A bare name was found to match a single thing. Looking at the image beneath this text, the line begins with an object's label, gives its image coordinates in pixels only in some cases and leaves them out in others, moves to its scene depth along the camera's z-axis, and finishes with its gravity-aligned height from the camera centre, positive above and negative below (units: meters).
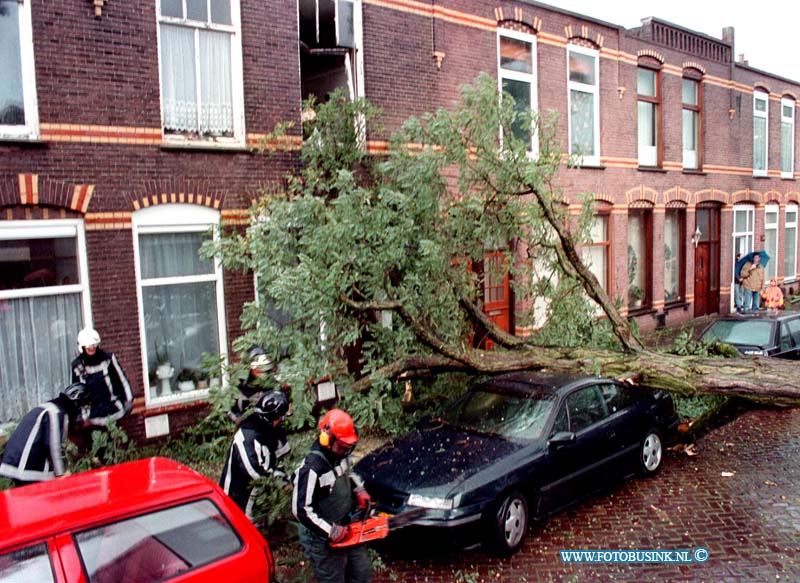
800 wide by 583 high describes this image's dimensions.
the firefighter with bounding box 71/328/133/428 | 7.61 -1.47
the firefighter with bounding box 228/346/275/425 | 6.93 -1.45
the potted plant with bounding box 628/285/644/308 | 17.28 -1.52
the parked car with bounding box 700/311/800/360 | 11.55 -1.77
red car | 3.51 -1.57
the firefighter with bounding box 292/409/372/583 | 4.68 -1.84
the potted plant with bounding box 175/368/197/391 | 9.71 -1.88
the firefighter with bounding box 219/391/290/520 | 5.23 -1.58
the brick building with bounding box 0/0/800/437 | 8.39 +1.70
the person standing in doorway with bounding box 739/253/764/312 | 18.86 -1.32
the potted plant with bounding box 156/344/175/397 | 9.52 -1.67
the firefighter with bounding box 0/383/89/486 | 5.73 -1.65
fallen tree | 7.45 -0.33
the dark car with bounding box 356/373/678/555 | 6.03 -2.15
